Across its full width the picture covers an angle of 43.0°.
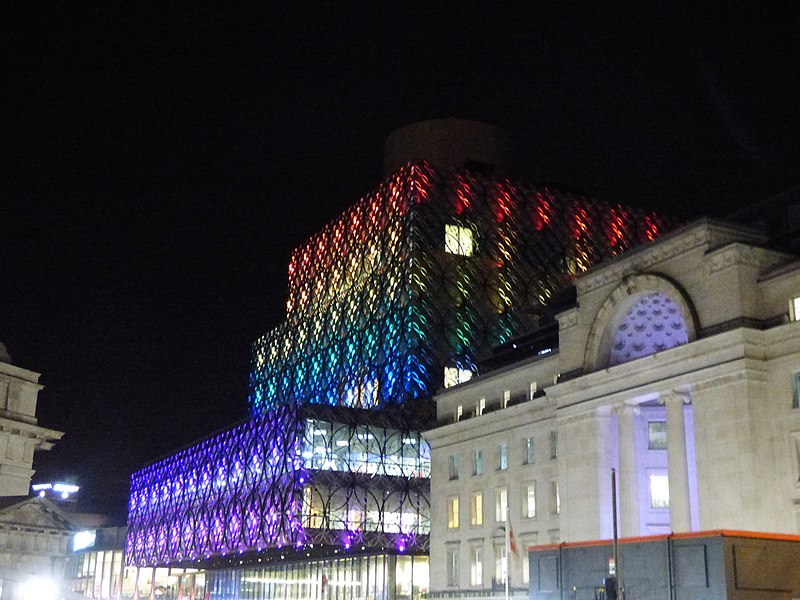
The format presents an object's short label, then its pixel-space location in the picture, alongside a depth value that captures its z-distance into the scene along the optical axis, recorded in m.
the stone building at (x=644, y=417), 53.78
